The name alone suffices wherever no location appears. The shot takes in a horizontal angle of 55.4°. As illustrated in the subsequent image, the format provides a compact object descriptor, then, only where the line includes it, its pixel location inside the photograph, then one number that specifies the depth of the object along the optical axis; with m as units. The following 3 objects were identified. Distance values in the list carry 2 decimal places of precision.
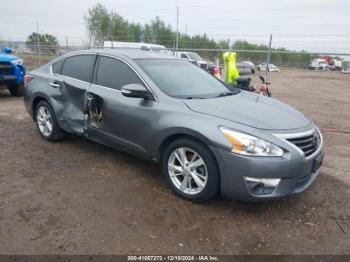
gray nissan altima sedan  3.15
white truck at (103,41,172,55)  23.97
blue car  8.79
